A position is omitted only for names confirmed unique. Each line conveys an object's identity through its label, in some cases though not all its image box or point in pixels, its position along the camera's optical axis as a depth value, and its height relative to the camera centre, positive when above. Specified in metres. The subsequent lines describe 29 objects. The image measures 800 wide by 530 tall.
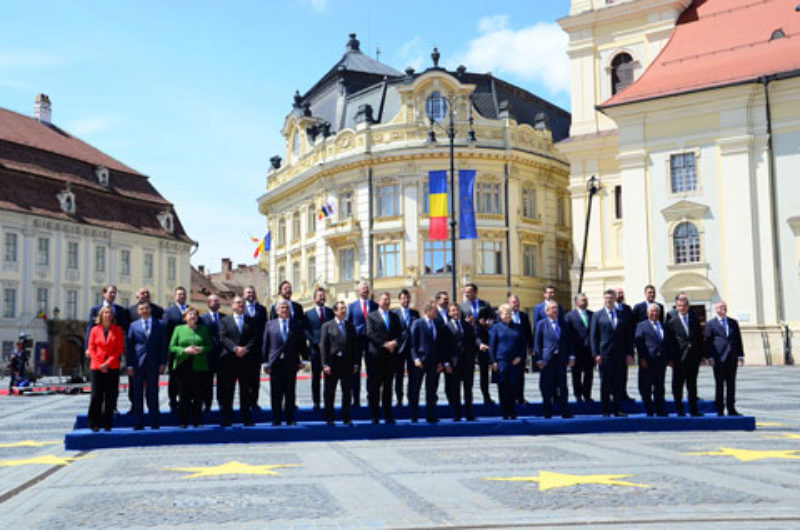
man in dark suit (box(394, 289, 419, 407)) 12.79 +0.14
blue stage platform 11.01 -1.08
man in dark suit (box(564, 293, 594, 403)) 13.62 +0.00
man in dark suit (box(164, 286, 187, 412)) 12.72 +0.51
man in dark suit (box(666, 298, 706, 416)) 12.84 -0.07
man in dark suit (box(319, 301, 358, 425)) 12.09 -0.06
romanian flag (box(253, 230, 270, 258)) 51.49 +6.25
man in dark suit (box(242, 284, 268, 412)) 12.84 +0.48
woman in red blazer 11.41 -0.18
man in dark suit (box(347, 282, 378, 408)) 13.14 +0.54
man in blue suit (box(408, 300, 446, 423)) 12.48 -0.08
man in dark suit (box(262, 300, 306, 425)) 12.09 -0.11
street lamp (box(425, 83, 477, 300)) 45.00 +12.44
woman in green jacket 11.70 -0.13
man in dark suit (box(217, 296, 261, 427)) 12.04 -0.07
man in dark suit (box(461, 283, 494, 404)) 14.08 +0.48
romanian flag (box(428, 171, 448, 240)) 33.31 +5.53
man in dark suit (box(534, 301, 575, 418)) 12.73 -0.15
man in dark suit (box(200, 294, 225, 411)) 11.97 +0.13
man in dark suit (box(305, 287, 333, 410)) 13.25 +0.34
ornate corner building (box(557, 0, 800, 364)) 31.97 +6.71
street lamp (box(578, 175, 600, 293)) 35.72 +6.40
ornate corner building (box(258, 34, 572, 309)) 44.00 +8.37
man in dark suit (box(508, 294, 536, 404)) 13.27 +0.35
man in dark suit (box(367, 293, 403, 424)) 12.37 -0.06
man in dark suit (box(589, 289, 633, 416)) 12.85 -0.01
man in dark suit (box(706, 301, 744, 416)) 12.72 -0.11
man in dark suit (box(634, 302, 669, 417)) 12.72 -0.16
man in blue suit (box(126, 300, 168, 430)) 11.80 -0.08
